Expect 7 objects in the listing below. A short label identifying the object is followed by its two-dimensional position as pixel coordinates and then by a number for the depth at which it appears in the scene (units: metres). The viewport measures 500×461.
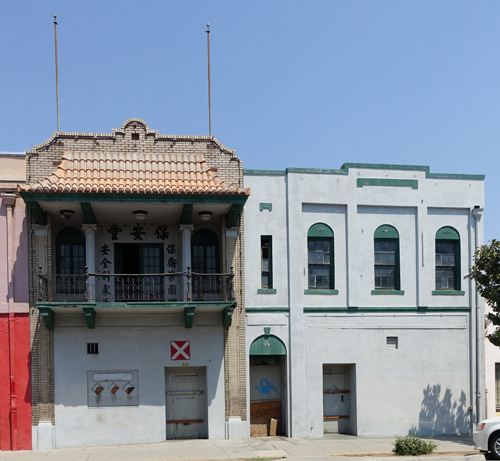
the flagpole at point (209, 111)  21.47
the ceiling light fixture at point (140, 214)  19.58
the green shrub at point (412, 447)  16.94
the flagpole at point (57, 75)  21.34
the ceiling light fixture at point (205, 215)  19.97
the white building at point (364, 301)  20.91
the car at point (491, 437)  16.83
